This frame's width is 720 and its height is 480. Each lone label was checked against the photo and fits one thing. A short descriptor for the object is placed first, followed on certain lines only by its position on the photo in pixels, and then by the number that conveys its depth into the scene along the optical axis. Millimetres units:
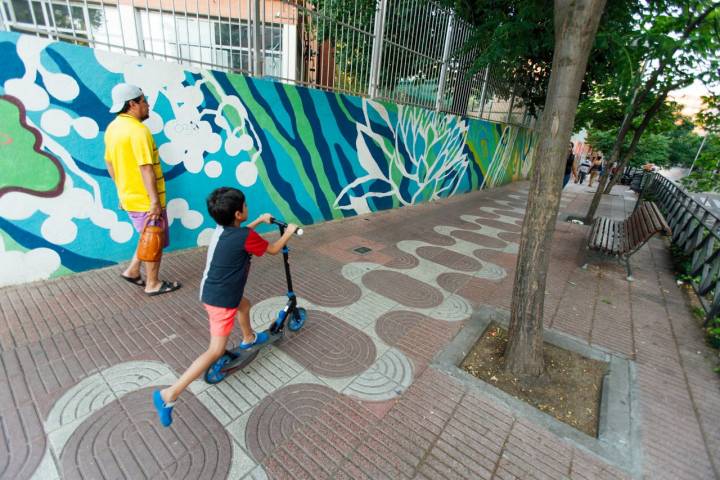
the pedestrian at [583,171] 19359
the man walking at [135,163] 3031
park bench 4492
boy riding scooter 2078
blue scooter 2406
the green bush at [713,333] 3475
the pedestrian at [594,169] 17641
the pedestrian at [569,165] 12719
